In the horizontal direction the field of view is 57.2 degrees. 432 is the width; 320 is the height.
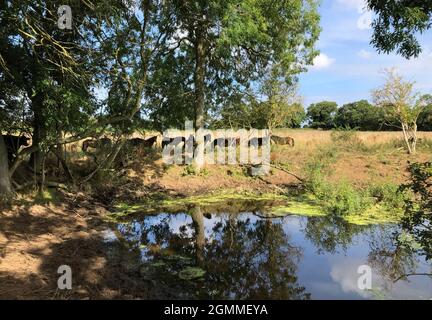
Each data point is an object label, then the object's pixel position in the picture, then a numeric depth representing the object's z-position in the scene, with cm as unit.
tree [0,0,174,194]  794
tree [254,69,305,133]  1753
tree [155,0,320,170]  1168
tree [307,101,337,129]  6800
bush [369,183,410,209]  1088
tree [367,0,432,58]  469
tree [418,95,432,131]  3543
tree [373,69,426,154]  1716
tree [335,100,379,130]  4994
